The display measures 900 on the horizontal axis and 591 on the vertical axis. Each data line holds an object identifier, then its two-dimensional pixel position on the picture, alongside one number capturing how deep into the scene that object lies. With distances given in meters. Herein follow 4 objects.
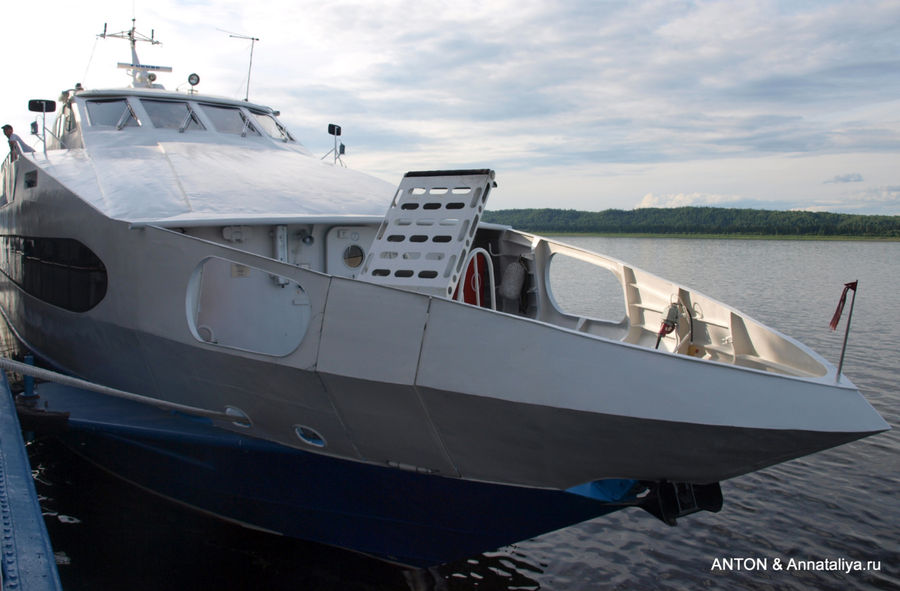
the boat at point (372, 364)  3.49
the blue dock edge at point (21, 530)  3.19
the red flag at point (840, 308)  3.48
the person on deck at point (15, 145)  7.93
